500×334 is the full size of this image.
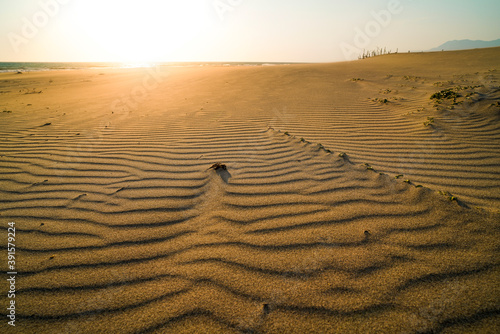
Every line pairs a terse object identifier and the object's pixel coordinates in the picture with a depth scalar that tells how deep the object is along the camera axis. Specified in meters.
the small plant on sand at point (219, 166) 2.66
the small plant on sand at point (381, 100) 5.17
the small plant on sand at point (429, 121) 3.65
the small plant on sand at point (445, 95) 4.54
